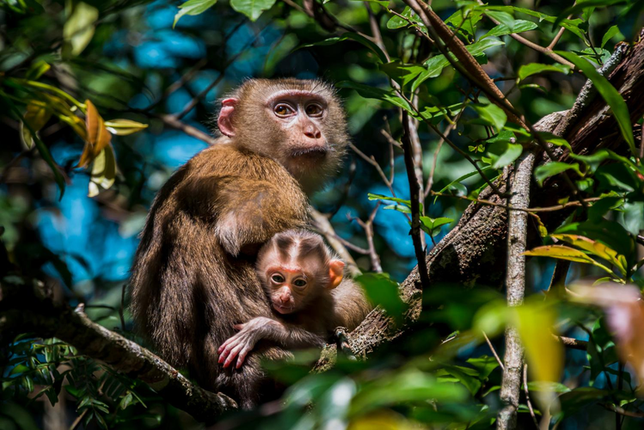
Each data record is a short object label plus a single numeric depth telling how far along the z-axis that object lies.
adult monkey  7.99
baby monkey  7.68
